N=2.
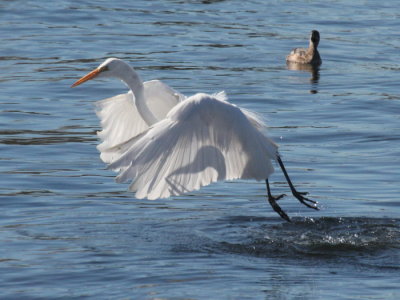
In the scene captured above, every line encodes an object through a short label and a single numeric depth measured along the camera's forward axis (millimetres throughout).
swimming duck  37219
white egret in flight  16516
